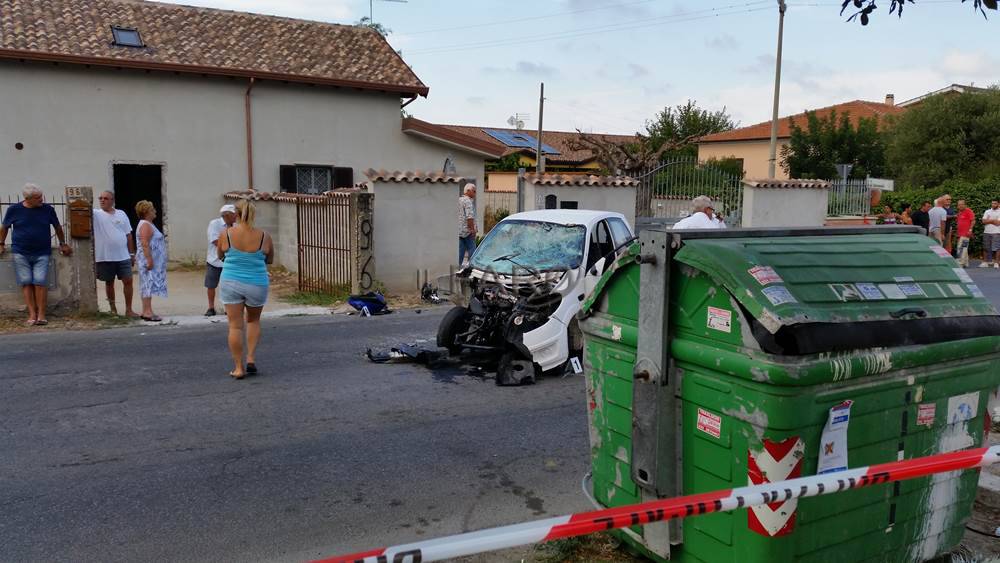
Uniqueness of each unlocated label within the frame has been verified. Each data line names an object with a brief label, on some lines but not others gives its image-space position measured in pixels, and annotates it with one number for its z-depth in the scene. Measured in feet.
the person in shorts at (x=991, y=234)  63.16
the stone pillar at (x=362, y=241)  42.19
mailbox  34.01
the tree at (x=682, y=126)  148.13
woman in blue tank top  24.11
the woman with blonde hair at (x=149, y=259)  34.24
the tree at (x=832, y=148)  120.16
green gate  61.00
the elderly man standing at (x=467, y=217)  46.83
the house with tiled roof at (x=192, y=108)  52.90
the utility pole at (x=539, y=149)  112.98
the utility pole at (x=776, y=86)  84.84
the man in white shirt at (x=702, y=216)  32.73
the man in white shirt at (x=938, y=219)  60.23
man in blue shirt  32.37
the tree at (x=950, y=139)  104.83
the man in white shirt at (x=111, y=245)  34.09
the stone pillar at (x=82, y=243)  34.12
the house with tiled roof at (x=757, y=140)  145.28
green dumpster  10.48
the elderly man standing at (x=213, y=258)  35.60
